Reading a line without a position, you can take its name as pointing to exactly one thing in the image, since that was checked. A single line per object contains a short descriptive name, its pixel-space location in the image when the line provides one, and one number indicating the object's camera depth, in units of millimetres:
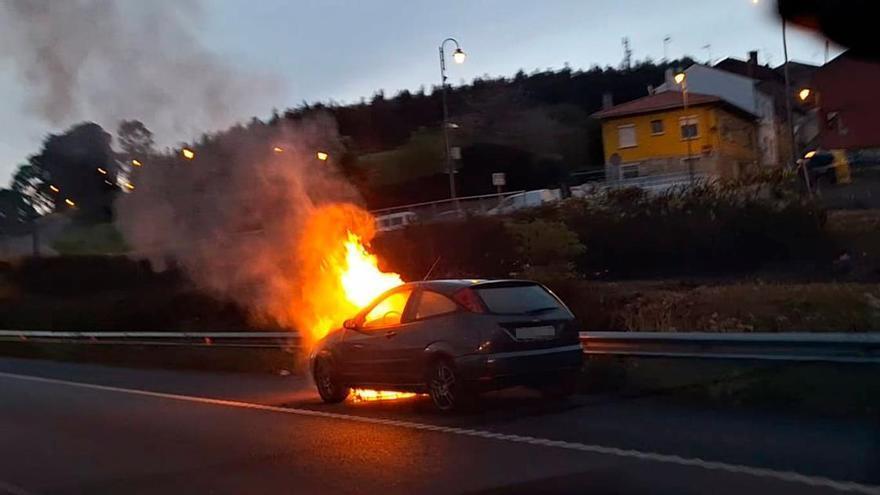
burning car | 11016
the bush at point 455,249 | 25938
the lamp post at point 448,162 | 34350
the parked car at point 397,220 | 27706
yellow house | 46938
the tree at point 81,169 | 18891
